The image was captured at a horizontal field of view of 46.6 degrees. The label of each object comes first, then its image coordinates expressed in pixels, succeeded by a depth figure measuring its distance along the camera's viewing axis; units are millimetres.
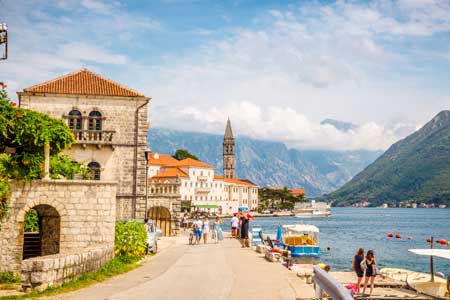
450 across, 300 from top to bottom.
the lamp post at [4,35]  23906
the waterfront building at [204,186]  139125
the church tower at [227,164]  199500
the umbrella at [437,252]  20991
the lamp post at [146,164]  35925
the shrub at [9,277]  18969
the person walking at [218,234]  37016
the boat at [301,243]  44562
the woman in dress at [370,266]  17219
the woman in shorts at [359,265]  17445
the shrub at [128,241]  22672
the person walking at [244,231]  32031
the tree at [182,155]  163975
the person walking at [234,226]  41625
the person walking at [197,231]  35312
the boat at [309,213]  188850
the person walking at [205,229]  36000
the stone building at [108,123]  36438
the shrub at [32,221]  23812
